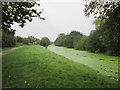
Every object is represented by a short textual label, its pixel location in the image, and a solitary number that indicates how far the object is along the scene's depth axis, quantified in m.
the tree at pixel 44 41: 52.53
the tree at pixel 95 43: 26.81
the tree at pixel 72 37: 50.86
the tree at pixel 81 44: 36.65
